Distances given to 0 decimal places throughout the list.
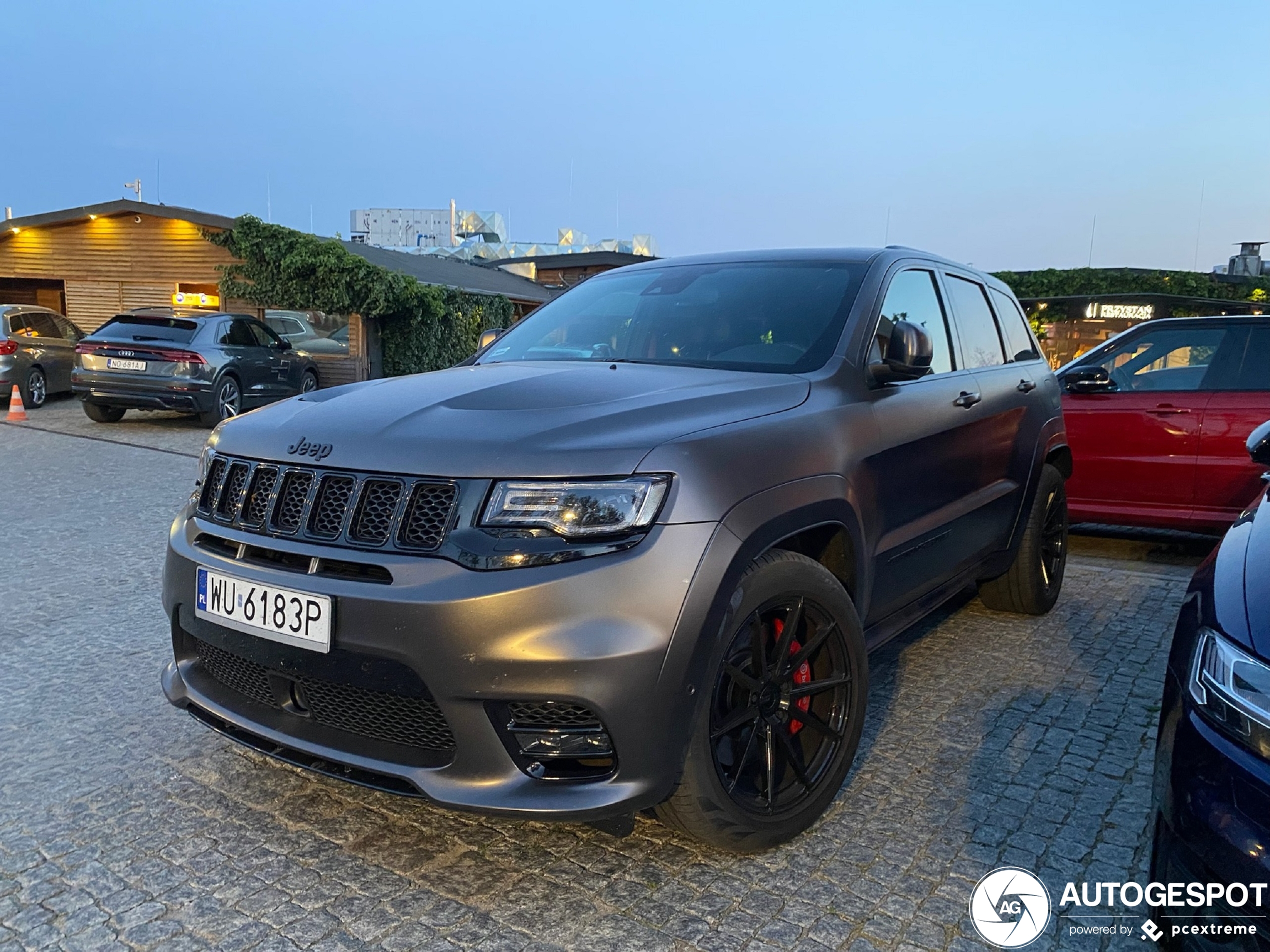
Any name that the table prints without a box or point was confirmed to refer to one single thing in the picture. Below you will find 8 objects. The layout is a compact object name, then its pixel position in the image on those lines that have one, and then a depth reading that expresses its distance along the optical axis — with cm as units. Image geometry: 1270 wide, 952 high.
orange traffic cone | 1451
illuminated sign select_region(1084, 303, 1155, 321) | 1623
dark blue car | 181
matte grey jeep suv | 232
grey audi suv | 1332
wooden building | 2128
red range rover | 656
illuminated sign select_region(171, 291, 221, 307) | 2155
